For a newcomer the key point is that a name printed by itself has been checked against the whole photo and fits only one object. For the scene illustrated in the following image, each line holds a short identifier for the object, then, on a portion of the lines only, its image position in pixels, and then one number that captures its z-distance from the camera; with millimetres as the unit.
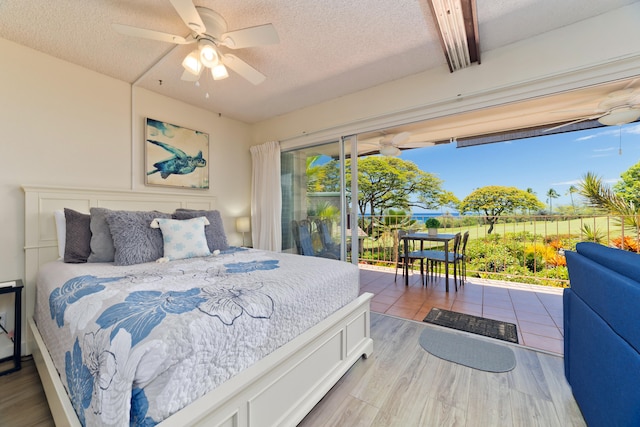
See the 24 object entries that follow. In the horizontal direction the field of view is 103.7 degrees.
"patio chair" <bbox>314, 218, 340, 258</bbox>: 3346
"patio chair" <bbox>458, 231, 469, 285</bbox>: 3865
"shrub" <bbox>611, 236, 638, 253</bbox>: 3414
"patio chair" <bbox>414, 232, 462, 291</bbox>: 3717
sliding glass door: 3285
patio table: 3645
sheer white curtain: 3756
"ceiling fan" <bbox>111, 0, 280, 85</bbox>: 1622
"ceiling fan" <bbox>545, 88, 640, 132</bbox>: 2625
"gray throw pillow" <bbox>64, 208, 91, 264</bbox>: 1997
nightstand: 1866
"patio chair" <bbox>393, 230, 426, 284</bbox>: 3975
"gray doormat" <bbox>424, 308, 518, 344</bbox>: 2303
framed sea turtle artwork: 2922
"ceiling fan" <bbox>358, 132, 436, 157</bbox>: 3827
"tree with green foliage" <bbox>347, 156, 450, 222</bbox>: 6859
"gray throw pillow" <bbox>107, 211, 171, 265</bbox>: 1945
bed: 827
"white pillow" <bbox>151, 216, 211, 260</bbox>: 2135
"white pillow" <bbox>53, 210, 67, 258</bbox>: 2146
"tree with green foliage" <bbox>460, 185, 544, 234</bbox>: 5438
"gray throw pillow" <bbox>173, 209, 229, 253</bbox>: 2525
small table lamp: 3801
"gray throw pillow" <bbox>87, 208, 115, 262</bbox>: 2006
